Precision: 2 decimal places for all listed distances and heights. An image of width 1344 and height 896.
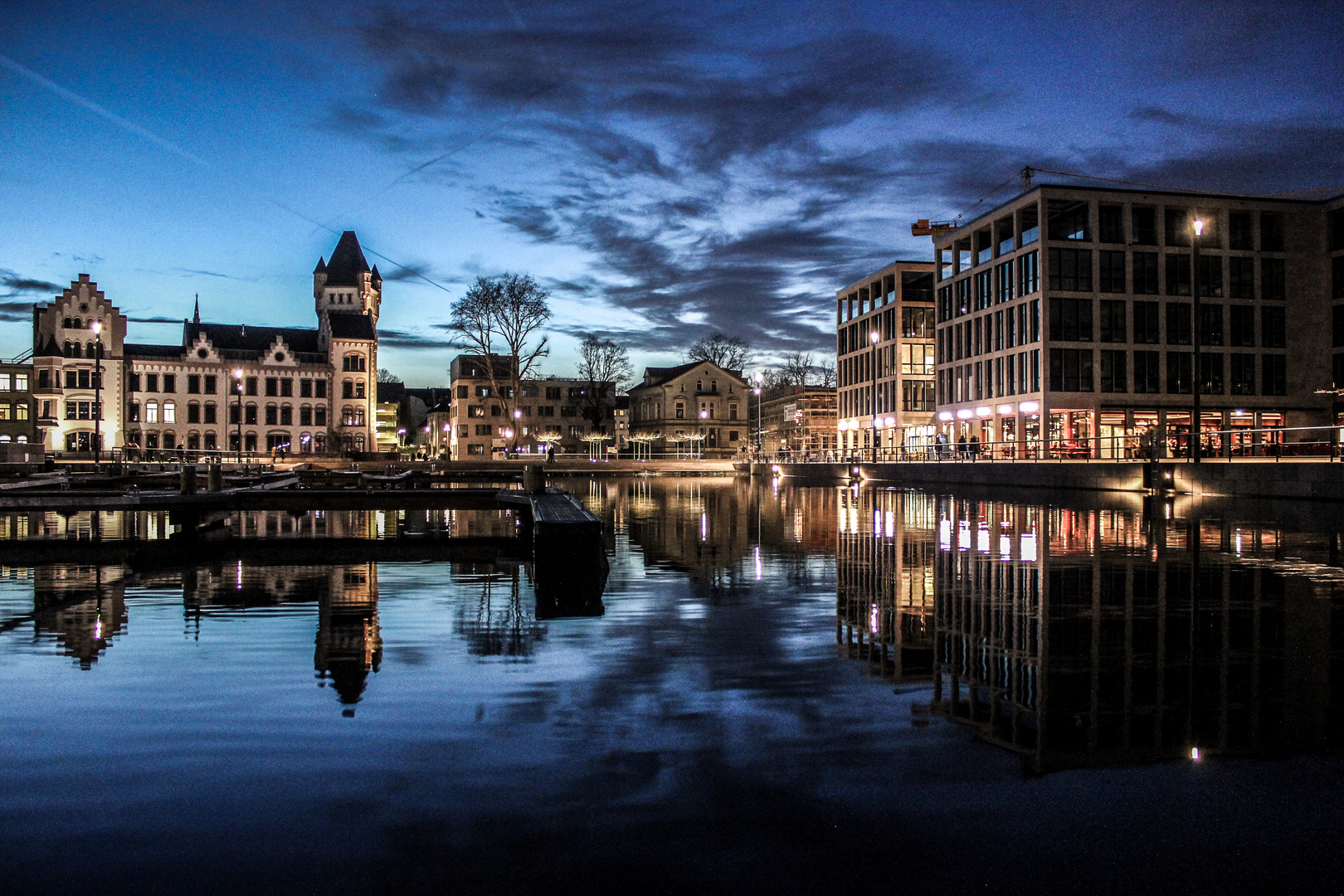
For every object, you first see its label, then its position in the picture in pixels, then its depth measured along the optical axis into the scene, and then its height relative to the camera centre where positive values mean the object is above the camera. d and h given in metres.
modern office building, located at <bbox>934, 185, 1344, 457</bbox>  58.88 +8.93
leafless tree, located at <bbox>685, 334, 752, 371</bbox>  124.12 +13.53
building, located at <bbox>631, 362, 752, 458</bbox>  111.31 +5.02
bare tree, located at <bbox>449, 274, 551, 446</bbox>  72.94 +11.07
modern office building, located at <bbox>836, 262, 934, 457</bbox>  79.88 +8.55
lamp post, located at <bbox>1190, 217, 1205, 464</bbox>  30.88 +1.23
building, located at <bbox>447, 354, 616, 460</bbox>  113.88 +4.66
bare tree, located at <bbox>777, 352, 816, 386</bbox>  140.12 +11.92
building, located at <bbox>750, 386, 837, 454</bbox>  110.44 +3.57
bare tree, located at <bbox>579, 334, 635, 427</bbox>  113.38 +10.62
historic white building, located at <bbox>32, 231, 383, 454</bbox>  83.44 +6.95
